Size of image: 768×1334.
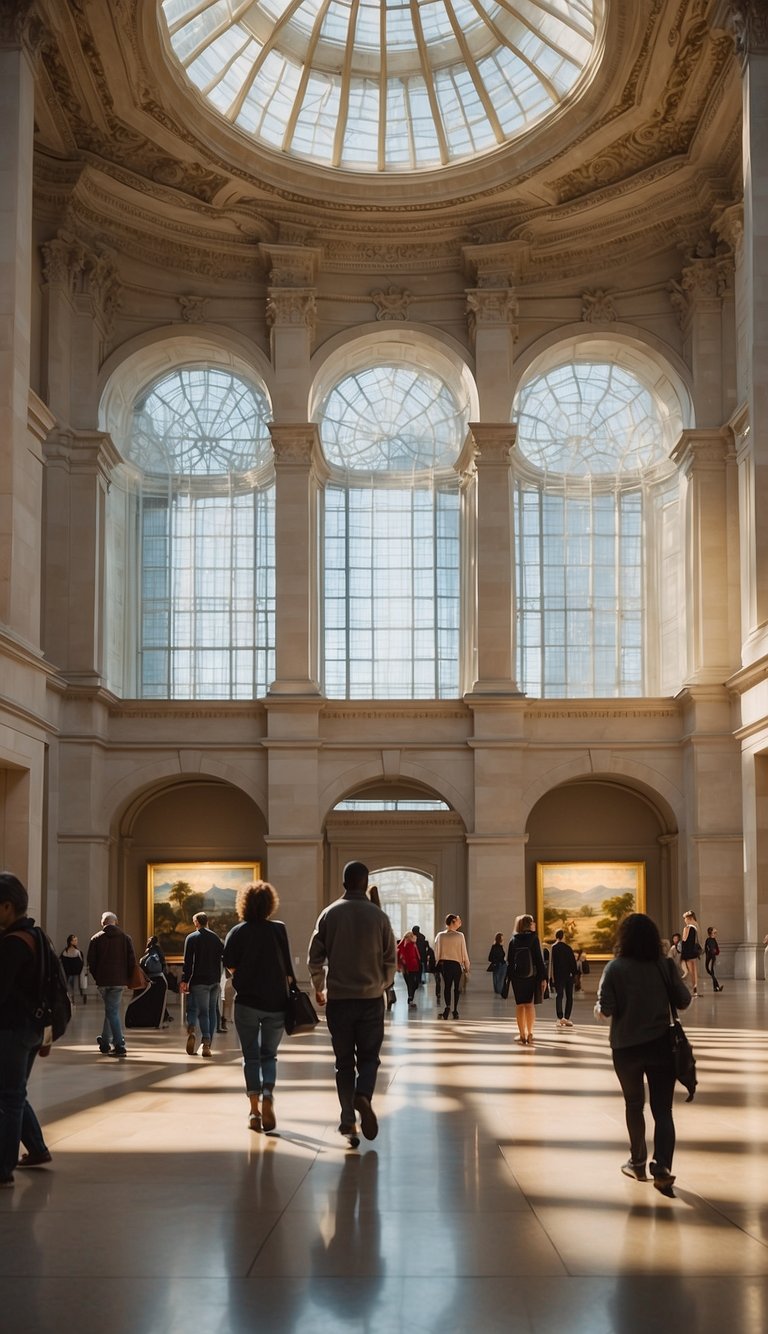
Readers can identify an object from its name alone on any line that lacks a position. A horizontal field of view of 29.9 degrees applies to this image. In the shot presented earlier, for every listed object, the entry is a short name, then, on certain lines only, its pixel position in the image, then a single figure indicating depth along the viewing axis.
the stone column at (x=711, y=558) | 32.66
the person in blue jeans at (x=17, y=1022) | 8.03
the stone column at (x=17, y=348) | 21.97
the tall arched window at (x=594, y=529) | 36.06
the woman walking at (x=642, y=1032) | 7.85
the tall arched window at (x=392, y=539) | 36.84
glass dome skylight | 33.97
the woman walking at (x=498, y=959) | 29.14
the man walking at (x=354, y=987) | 9.44
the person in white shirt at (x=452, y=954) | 21.36
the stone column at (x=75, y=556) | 32.28
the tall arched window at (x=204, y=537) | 36.31
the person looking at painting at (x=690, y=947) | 24.69
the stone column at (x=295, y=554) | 33.75
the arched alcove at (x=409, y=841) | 39.75
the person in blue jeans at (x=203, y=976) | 16.39
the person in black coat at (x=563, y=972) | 20.31
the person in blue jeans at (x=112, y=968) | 16.39
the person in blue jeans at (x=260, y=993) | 9.88
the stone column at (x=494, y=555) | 33.88
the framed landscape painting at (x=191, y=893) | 36.91
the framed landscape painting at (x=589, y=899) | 36.94
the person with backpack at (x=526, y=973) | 17.02
